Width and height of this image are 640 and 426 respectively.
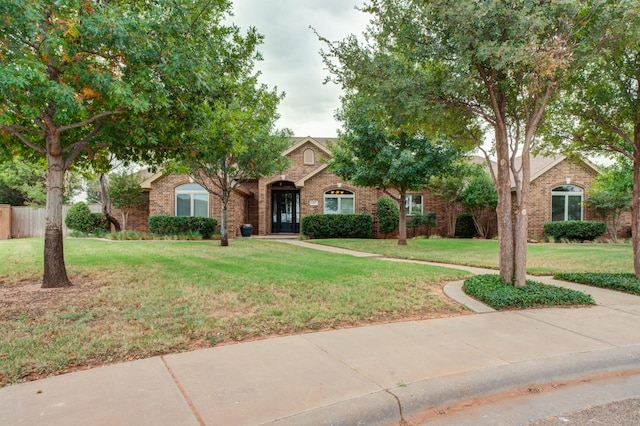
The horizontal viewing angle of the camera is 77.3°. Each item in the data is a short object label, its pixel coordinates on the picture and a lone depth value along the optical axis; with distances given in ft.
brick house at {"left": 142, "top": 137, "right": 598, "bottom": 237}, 67.72
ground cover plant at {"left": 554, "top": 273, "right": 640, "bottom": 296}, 24.21
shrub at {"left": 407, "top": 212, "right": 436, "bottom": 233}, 72.13
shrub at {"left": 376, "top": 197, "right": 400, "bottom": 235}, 68.49
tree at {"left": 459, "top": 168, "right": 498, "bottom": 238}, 64.95
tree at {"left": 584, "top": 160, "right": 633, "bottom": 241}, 48.88
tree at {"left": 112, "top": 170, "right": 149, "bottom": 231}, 65.10
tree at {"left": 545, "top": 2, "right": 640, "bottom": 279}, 24.95
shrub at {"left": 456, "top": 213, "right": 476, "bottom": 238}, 71.82
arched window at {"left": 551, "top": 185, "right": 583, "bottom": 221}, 69.00
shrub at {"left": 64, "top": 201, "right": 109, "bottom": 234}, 66.74
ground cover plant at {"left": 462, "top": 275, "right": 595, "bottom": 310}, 19.93
